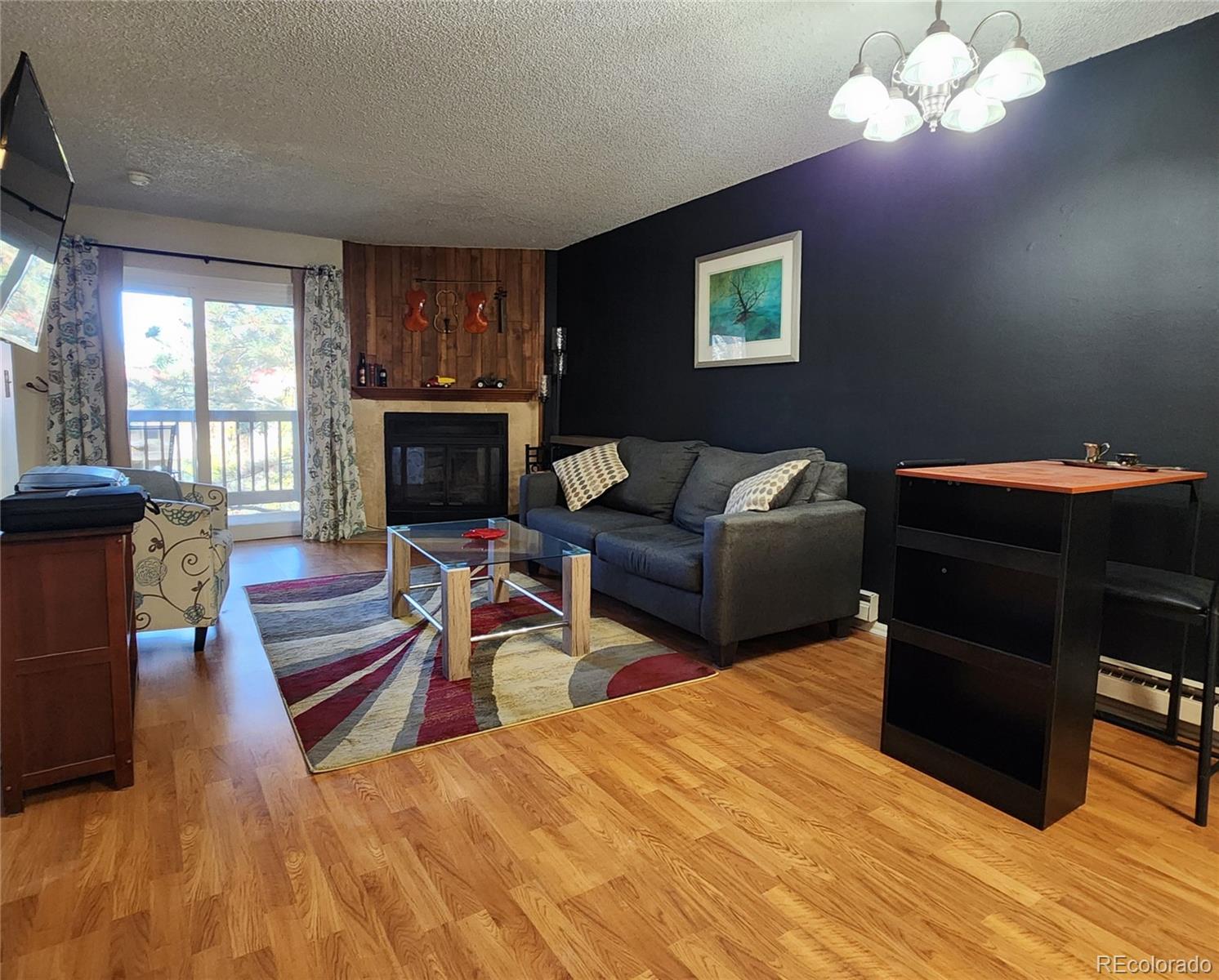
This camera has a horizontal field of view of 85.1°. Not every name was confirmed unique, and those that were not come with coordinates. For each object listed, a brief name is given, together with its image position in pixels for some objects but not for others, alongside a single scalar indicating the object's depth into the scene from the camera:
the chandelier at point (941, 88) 1.91
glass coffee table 2.65
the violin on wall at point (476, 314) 5.75
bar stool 1.77
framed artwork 3.71
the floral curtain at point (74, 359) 4.49
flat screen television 1.87
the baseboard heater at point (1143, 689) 2.29
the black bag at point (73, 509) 1.69
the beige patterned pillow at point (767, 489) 3.03
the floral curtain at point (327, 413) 5.39
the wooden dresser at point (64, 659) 1.74
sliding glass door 4.95
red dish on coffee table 3.18
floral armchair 2.76
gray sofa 2.81
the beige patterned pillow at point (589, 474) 4.25
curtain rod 4.70
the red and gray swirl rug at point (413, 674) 2.28
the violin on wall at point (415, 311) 5.63
